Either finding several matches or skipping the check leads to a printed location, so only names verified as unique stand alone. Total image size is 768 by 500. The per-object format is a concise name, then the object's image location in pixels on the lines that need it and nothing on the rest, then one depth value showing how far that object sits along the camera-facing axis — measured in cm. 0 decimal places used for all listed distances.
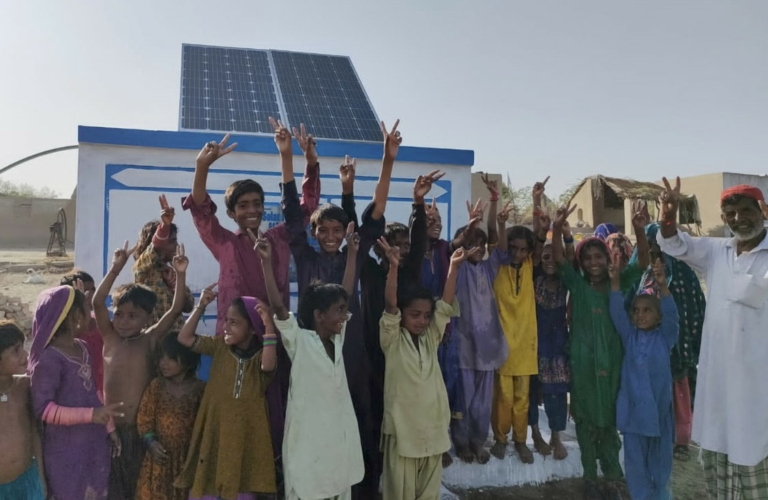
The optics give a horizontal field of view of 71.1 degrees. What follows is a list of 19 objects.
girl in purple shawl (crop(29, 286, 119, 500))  232
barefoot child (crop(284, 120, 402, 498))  283
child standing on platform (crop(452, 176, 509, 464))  349
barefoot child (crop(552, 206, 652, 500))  332
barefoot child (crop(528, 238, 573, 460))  356
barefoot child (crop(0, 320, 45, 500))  226
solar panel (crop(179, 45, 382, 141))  554
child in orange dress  252
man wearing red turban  279
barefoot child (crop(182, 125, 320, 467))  280
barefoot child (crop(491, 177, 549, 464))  353
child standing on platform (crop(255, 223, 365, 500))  241
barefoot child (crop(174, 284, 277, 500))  242
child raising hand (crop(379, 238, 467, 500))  279
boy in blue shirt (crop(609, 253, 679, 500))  311
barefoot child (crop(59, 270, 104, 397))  283
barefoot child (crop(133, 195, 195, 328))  320
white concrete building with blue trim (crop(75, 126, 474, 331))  416
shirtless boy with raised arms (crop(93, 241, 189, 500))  262
